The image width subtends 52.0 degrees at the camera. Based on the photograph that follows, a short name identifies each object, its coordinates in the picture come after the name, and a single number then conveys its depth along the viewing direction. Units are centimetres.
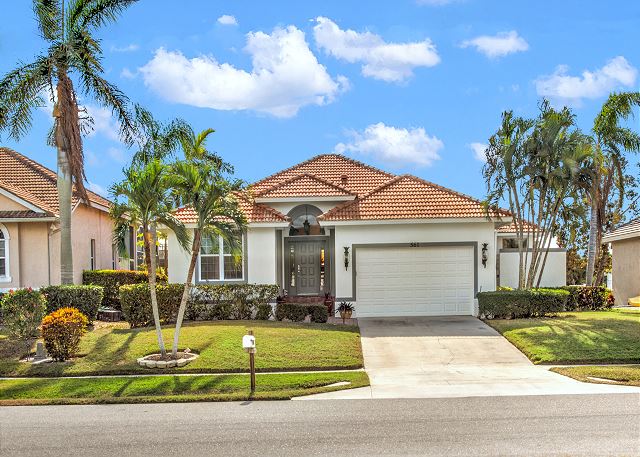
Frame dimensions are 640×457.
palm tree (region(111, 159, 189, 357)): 1423
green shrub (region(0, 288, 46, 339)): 1700
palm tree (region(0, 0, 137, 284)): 1988
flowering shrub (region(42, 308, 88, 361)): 1458
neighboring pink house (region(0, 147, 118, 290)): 2314
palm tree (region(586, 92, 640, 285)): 2639
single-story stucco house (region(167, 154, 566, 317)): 2142
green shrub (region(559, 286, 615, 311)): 2317
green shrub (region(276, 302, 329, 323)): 1936
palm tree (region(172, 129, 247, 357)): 1442
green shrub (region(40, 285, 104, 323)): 1947
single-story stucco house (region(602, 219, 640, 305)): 2781
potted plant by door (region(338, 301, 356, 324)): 2017
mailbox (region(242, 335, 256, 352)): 1177
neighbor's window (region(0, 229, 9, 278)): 2342
